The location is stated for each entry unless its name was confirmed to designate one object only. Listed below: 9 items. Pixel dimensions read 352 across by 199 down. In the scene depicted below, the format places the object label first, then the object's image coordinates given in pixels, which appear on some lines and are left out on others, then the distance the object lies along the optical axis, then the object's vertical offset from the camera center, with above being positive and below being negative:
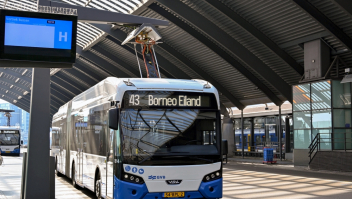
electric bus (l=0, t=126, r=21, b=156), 42.91 -0.43
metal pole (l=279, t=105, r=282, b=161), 31.46 -0.38
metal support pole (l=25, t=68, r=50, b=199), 9.04 -0.18
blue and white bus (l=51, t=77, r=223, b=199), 8.45 -0.11
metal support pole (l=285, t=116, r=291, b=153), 33.06 +0.09
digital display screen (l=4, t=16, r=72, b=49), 7.89 +1.84
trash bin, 27.80 -1.30
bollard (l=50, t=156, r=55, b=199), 9.52 -0.93
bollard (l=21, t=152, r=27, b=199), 9.62 -0.81
